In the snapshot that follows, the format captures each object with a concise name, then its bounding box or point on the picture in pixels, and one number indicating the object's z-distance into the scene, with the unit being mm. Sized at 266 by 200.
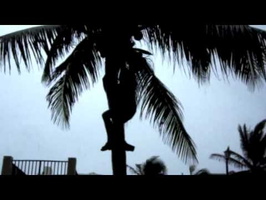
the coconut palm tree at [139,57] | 4484
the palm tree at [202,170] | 19375
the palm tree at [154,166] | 19158
